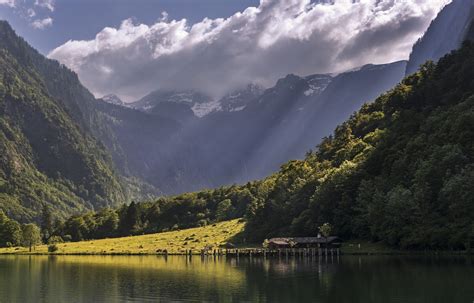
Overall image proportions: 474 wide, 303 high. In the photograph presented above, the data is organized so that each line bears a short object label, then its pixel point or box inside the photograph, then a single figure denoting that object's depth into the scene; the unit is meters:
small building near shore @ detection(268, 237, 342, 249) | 144.88
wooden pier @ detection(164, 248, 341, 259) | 141.50
